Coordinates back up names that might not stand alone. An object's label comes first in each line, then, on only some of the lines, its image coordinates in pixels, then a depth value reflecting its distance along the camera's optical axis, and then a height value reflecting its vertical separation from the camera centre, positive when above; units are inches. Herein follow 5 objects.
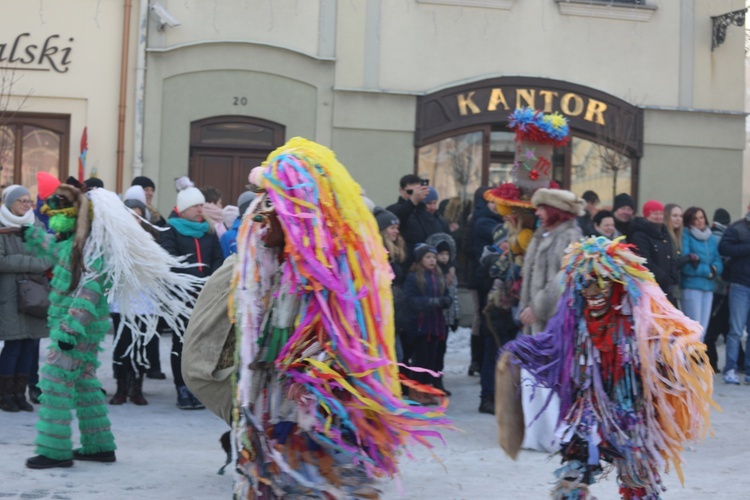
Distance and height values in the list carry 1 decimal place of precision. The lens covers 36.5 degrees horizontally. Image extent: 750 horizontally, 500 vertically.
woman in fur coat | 297.7 +3.9
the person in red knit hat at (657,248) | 425.7 +8.8
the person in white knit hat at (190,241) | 366.3 +4.4
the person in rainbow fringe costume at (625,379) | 210.1 -20.3
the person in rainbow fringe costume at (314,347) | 170.6 -13.5
